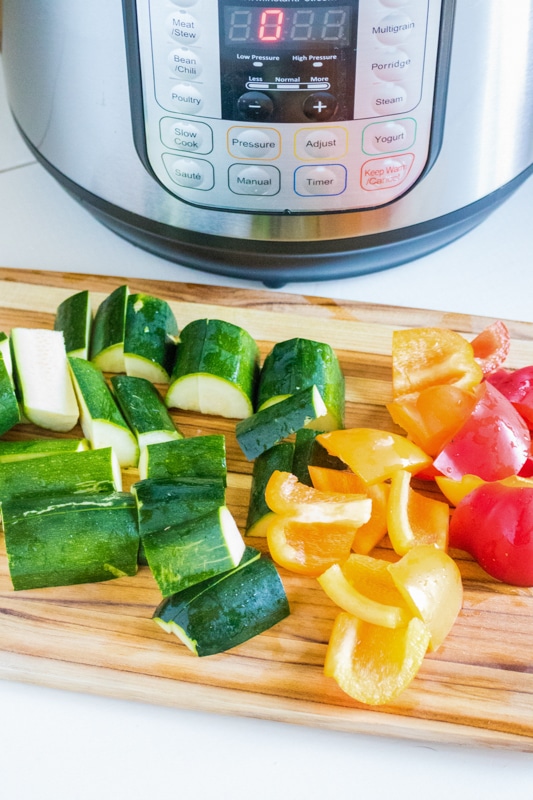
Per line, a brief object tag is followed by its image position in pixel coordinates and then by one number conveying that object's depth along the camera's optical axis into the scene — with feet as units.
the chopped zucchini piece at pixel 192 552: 2.41
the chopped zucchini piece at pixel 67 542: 2.44
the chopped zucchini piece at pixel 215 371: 2.64
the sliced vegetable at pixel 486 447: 2.52
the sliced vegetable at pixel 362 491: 2.50
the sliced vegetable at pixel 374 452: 2.51
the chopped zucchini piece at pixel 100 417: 2.61
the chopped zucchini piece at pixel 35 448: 2.58
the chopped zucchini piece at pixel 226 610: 2.37
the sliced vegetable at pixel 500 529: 2.42
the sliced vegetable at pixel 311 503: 2.46
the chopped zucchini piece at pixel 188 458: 2.54
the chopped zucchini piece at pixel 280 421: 2.57
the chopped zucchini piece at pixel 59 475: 2.53
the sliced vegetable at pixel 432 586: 2.36
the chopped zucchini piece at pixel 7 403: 2.60
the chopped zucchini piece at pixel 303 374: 2.63
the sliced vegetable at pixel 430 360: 2.65
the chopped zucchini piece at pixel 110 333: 2.73
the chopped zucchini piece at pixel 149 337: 2.71
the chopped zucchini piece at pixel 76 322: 2.73
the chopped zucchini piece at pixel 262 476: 2.50
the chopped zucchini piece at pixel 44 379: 2.65
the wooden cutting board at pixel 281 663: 2.33
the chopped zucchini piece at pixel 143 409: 2.61
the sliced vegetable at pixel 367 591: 2.35
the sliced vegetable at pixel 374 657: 2.31
